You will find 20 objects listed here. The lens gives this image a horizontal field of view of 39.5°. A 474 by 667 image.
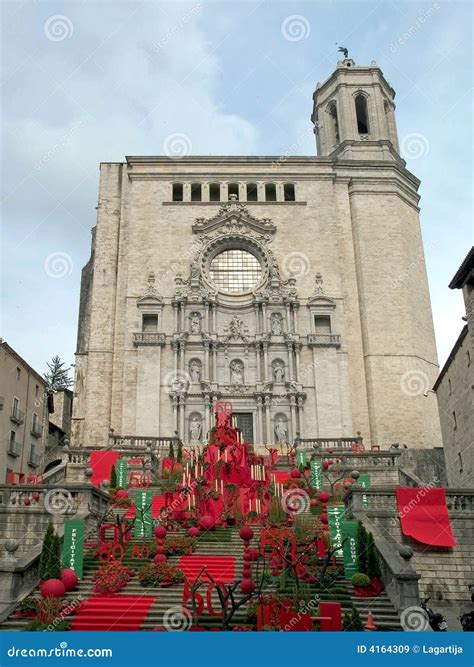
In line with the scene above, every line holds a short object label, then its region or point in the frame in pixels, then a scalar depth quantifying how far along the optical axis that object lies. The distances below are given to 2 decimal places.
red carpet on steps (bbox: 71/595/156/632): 12.09
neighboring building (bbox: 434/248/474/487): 22.59
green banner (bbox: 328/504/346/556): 15.07
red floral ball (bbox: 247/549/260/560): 13.63
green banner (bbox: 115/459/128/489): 22.44
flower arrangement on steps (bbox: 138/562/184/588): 14.12
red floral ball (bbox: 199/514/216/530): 16.77
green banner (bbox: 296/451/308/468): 24.45
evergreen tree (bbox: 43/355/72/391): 62.85
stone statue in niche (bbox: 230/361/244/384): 35.47
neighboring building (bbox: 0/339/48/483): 32.34
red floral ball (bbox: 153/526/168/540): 15.25
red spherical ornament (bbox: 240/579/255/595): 11.95
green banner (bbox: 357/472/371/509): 21.31
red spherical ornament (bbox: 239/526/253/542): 13.65
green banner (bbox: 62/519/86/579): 14.42
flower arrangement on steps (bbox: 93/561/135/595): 13.64
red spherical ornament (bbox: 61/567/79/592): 13.61
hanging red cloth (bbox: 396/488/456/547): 16.55
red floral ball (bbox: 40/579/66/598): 12.97
